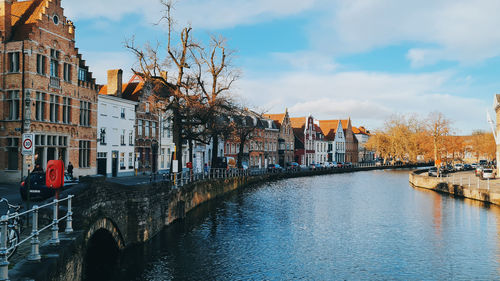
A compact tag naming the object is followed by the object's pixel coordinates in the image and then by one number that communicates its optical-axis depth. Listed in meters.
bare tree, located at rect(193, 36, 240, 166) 39.47
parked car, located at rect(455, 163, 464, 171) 90.91
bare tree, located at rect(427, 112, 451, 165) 84.06
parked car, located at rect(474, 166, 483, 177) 59.74
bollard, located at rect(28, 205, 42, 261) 8.86
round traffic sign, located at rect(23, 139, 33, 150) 14.33
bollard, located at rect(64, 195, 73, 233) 11.83
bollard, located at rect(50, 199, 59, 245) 10.28
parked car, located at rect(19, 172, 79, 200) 17.95
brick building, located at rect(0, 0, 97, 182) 31.80
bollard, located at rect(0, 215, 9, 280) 7.13
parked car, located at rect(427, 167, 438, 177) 67.58
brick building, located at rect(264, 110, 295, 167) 92.31
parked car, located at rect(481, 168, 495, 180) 54.96
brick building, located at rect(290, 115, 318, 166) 101.56
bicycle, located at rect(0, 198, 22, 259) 10.21
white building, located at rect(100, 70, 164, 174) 47.60
